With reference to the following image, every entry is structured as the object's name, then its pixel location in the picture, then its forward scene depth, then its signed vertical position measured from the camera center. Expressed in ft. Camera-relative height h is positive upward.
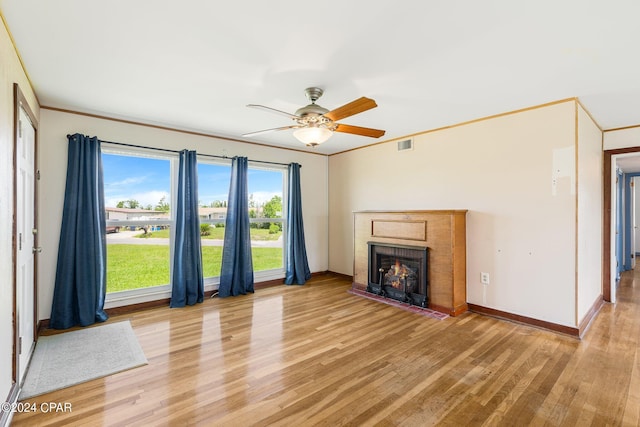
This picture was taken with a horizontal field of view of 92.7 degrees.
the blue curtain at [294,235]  17.52 -1.34
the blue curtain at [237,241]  15.02 -1.47
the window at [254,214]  15.35 -0.09
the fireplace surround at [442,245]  12.26 -1.42
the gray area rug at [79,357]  7.61 -4.17
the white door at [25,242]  7.53 -0.85
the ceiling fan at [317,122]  8.25 +2.59
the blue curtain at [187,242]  13.52 -1.35
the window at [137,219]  12.83 -0.27
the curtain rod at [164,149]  12.44 +2.80
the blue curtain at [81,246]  11.06 -1.23
